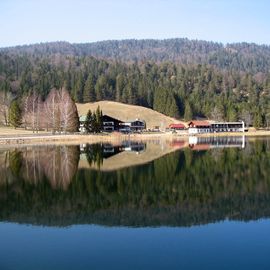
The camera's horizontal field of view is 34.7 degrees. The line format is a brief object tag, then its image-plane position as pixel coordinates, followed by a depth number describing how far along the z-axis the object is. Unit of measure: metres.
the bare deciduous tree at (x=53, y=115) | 101.12
